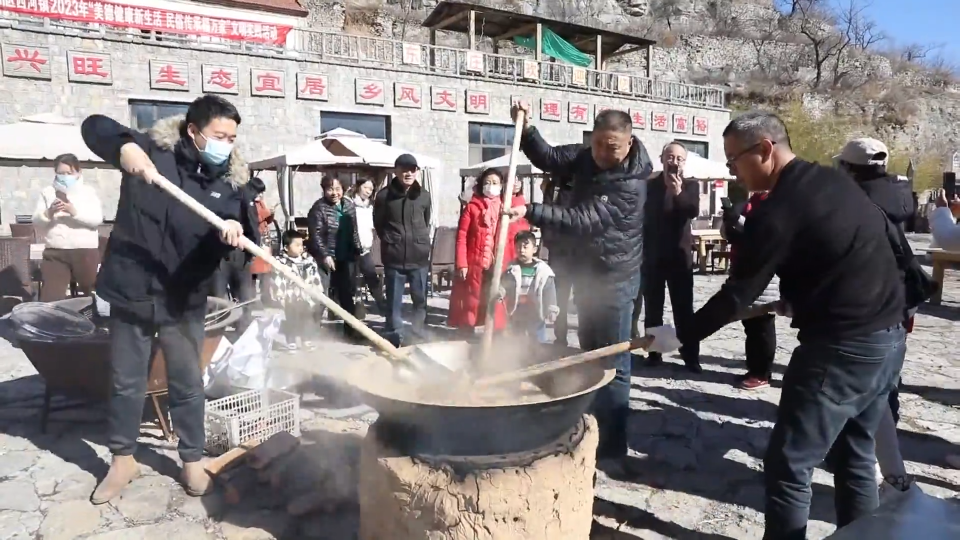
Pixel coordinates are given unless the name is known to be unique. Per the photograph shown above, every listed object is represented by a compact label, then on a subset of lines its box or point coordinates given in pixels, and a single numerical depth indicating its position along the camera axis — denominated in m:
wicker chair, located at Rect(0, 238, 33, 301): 8.07
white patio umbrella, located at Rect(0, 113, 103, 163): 8.84
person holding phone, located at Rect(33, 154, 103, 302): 6.75
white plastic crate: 3.94
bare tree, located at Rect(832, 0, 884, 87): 41.25
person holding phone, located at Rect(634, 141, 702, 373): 5.57
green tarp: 24.62
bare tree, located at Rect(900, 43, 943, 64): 46.09
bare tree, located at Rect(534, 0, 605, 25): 40.94
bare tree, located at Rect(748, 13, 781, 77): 40.62
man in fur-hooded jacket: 3.19
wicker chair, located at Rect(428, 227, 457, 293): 9.70
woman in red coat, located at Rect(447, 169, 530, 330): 6.11
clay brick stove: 2.33
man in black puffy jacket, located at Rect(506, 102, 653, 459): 3.55
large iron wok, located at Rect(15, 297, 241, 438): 3.80
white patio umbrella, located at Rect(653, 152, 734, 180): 12.74
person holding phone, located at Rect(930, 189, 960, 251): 8.48
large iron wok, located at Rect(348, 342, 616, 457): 2.28
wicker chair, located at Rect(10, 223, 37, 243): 10.22
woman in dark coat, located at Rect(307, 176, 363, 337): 6.96
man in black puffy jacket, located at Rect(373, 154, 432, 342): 6.23
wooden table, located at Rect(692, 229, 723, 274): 12.73
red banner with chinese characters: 15.10
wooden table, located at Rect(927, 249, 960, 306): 8.67
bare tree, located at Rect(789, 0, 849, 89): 41.22
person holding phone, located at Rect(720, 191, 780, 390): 5.11
